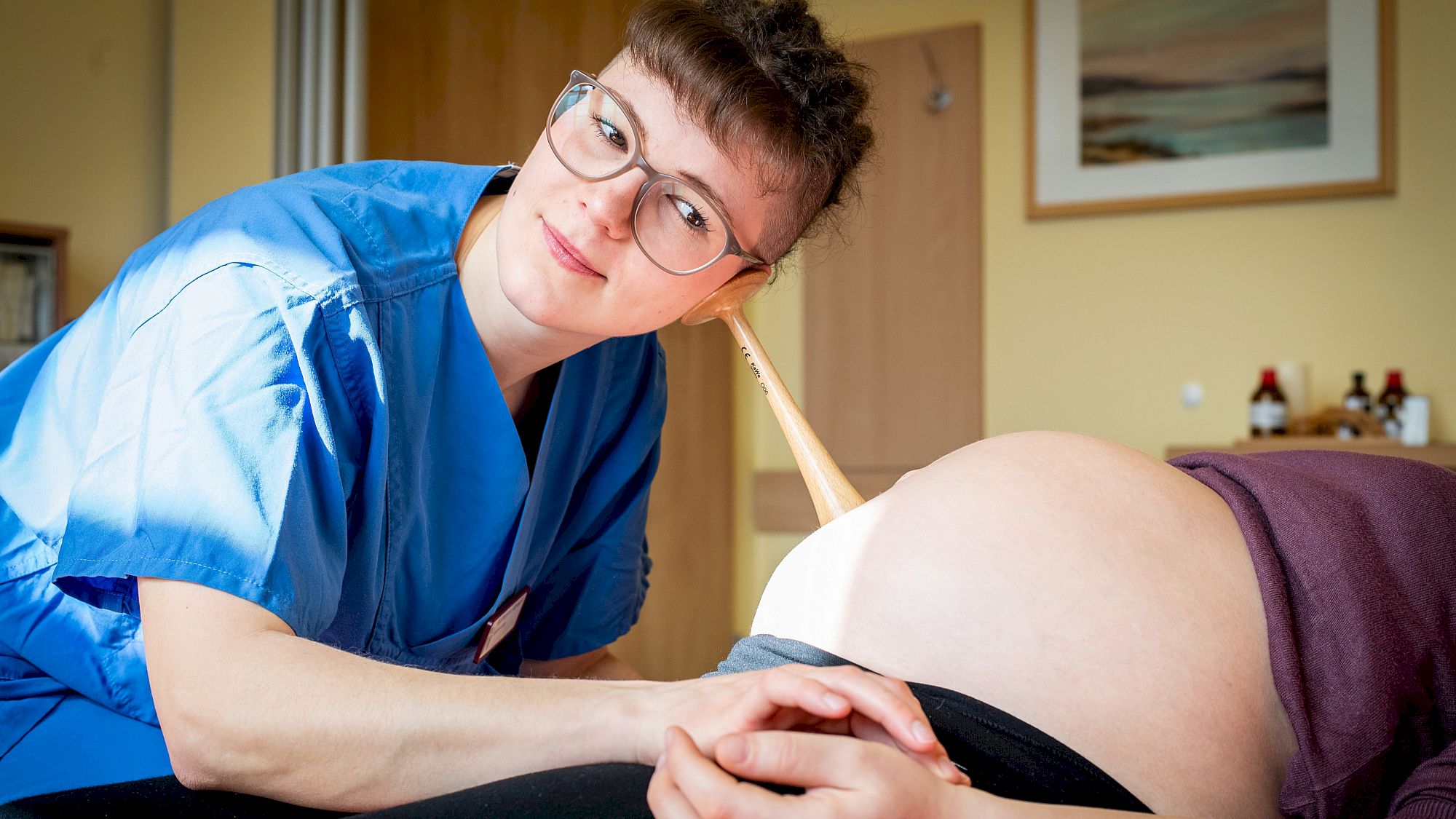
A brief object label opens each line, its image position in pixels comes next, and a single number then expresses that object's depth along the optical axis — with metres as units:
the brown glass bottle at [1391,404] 3.08
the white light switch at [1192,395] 3.46
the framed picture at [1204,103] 3.29
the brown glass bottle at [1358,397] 3.15
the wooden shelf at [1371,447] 2.80
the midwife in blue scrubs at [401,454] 0.65
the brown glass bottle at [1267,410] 3.13
